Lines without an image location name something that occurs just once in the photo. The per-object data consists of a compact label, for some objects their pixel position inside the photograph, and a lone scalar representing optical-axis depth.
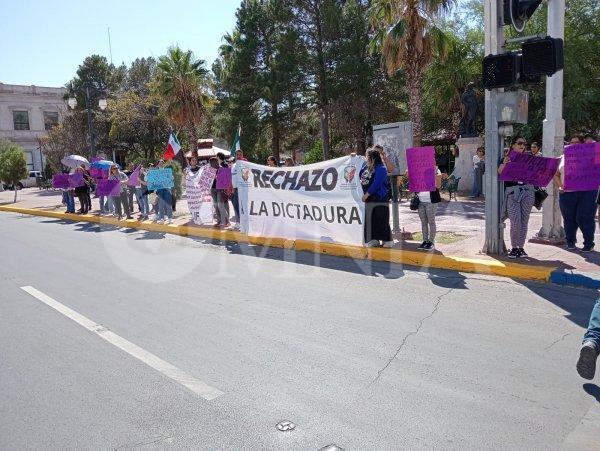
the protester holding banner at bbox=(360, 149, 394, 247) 8.66
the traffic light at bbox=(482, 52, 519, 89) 7.21
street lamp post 24.39
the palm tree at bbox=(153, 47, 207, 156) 27.31
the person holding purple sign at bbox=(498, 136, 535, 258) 7.62
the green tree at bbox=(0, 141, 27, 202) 35.56
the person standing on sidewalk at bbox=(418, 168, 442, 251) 8.40
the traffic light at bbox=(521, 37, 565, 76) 6.88
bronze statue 19.30
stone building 62.00
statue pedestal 18.83
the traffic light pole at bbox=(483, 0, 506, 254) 7.52
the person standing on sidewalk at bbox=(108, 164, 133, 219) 16.19
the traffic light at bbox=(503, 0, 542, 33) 7.23
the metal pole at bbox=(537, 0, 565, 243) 8.15
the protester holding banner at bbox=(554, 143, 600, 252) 7.88
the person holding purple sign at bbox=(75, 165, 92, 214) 18.21
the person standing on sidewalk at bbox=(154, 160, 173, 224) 14.45
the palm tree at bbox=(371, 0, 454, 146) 16.94
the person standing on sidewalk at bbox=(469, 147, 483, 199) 16.51
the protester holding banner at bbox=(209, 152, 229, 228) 12.67
